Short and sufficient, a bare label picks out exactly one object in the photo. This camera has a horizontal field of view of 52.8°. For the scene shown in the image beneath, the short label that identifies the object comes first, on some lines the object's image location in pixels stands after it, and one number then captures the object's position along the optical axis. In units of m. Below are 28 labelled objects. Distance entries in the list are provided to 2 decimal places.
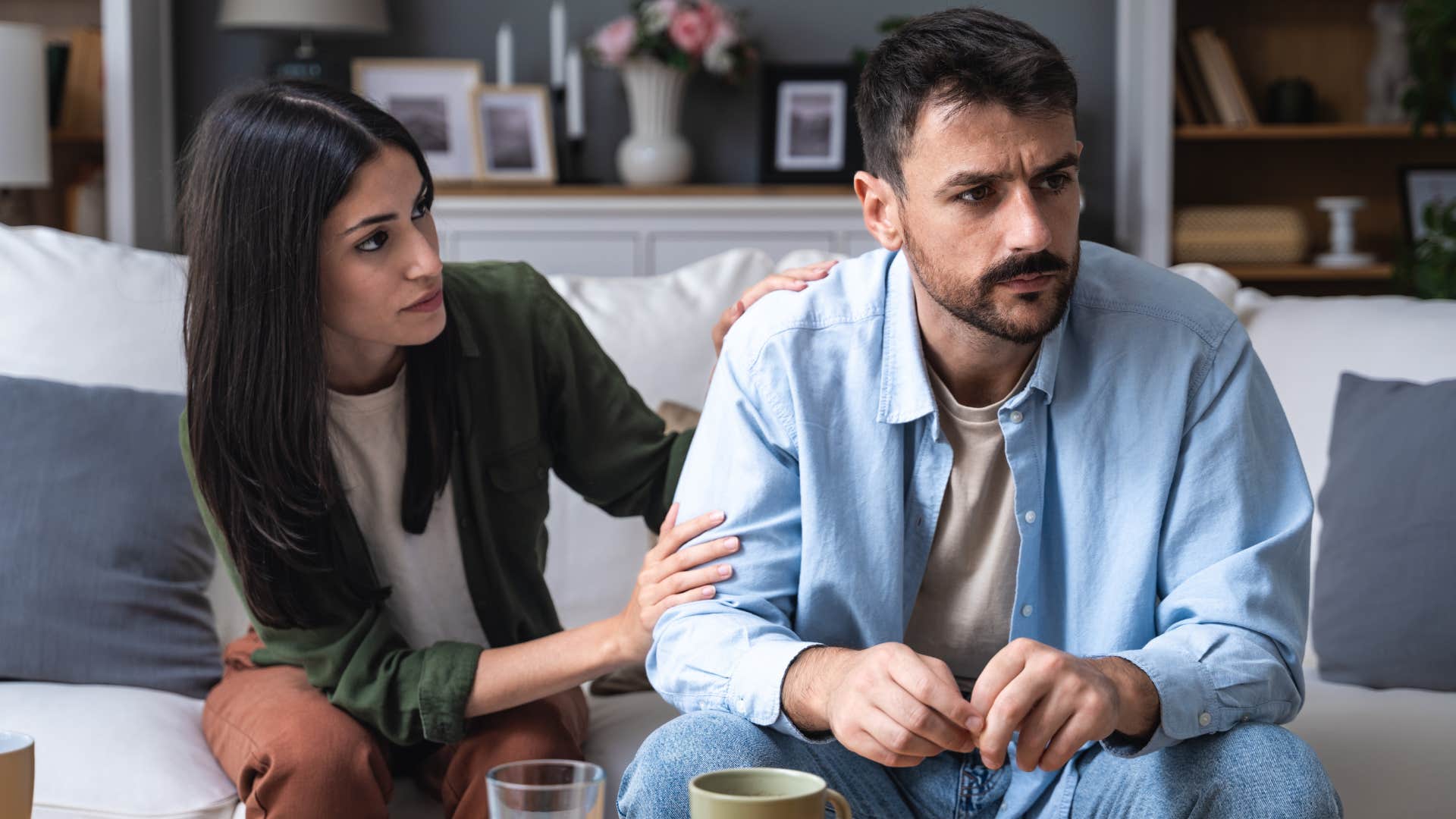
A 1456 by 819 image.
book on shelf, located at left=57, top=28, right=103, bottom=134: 3.88
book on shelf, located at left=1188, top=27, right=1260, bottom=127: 3.98
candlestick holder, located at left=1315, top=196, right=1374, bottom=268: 3.96
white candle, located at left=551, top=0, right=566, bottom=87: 3.89
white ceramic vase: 3.99
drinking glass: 0.87
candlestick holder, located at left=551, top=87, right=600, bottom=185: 3.99
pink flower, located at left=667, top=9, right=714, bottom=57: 3.90
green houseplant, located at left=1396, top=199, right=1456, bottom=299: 2.69
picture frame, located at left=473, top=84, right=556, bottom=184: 4.02
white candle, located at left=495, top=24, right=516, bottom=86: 3.93
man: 1.18
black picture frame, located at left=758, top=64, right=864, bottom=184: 4.16
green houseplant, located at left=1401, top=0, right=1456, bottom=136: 3.12
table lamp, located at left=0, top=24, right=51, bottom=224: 3.15
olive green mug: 0.80
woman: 1.42
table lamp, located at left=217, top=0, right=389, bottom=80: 3.75
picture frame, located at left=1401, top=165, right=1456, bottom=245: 4.05
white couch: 1.56
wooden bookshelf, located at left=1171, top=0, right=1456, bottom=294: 4.20
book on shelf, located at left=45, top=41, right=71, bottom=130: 3.74
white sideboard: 3.80
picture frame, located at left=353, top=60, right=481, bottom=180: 4.06
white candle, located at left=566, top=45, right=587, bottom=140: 3.91
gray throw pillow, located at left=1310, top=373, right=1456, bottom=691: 1.74
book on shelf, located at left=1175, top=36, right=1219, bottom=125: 4.01
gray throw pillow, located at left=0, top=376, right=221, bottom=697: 1.70
